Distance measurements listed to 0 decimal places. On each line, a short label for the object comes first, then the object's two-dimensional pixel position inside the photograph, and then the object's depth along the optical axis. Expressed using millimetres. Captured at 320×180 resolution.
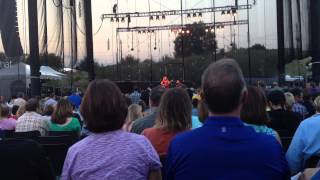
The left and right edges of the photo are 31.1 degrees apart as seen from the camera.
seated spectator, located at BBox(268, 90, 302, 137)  5798
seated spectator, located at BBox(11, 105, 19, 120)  11075
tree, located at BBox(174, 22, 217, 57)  42000
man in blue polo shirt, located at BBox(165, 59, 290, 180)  2156
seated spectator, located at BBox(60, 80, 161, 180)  2629
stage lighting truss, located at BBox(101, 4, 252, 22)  34116
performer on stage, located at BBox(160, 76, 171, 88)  26650
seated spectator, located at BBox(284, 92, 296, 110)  7662
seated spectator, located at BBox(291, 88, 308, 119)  8642
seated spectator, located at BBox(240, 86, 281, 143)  3930
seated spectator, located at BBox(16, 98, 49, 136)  7497
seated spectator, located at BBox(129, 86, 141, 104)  15928
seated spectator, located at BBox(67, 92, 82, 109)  15039
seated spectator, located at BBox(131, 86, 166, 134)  4766
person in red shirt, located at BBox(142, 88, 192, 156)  3840
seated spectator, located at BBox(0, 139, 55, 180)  3150
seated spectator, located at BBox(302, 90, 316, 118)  8873
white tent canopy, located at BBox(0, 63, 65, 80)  19875
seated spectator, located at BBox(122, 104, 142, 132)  6129
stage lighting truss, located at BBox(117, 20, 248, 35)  35438
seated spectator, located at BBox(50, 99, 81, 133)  7539
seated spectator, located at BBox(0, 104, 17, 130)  7982
